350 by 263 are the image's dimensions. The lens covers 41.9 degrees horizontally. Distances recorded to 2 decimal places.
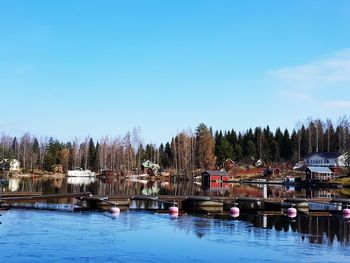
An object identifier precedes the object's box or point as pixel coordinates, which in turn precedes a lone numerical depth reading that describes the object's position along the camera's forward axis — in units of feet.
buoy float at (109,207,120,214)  134.95
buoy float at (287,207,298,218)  139.94
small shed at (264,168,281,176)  418.59
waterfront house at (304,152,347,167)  416.65
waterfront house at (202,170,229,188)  338.71
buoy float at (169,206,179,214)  139.28
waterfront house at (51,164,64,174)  483.92
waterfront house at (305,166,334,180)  356.79
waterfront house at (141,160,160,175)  486.79
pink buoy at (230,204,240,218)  141.37
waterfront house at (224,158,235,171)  464.77
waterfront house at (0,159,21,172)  487.37
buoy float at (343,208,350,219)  141.69
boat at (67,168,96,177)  470.80
